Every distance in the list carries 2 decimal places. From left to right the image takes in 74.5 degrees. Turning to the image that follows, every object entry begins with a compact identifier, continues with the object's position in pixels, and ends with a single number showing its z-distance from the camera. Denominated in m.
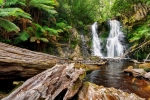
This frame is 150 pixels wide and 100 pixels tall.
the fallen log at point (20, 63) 2.41
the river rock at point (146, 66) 5.52
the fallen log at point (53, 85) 1.75
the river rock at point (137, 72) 4.92
